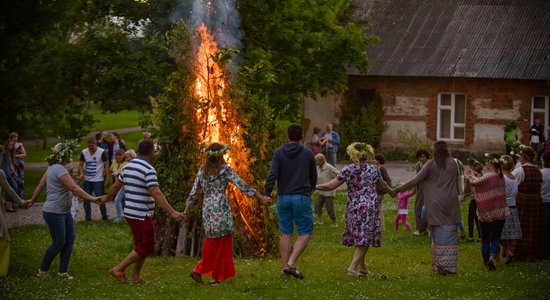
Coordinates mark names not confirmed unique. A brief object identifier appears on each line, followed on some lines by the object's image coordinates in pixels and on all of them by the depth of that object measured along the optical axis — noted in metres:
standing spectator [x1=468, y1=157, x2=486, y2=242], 17.34
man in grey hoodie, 13.51
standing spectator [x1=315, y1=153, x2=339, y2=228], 21.06
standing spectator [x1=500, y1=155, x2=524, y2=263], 15.68
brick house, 38.06
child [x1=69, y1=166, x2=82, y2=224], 20.82
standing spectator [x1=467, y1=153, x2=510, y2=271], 14.85
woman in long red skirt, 13.03
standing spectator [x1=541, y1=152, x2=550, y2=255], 16.16
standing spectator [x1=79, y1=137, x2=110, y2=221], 22.08
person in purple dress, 13.76
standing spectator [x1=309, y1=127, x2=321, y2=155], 35.91
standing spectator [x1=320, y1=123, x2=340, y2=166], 35.41
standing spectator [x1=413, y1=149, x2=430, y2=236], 19.55
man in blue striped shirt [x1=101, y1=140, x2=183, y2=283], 12.83
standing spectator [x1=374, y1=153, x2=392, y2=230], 19.24
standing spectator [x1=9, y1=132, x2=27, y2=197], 23.98
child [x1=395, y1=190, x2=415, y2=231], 20.55
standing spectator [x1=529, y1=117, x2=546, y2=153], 35.17
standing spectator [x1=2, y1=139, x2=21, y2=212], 22.66
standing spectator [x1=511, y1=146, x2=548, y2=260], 16.08
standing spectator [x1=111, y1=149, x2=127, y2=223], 21.53
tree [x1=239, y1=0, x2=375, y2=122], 29.06
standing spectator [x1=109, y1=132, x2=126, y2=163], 28.94
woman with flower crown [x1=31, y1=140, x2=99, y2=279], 13.65
